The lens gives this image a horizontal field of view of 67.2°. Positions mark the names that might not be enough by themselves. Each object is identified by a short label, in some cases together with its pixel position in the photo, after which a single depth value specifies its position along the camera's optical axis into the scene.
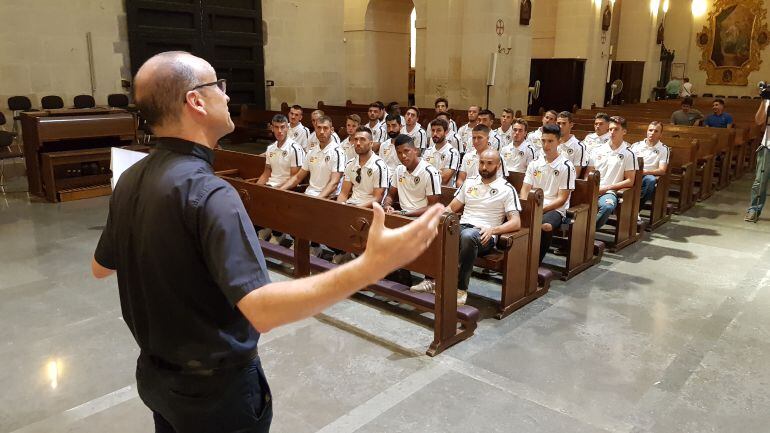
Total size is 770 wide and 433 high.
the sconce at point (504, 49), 13.21
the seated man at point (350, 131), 7.60
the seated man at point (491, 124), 7.92
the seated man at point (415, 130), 8.62
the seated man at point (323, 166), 6.07
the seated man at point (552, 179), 5.29
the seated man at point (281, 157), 6.41
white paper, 3.45
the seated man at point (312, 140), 8.34
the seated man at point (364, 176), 5.50
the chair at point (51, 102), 10.08
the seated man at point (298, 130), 8.61
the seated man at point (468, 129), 8.48
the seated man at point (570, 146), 6.57
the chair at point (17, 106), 9.74
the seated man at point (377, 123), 9.16
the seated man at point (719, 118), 10.55
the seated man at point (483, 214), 4.41
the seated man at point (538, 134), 7.60
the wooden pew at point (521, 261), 4.39
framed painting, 20.62
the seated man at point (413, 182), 5.14
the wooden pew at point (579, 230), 5.24
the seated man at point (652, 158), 6.91
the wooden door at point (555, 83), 15.49
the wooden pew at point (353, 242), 3.83
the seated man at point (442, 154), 6.84
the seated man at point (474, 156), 6.01
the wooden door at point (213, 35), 11.55
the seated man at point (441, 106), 10.29
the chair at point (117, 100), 10.97
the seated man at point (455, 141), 8.14
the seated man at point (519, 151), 7.20
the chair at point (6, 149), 8.78
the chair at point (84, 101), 10.48
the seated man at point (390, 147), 7.19
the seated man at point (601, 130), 7.27
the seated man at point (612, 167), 5.95
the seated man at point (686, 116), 10.59
